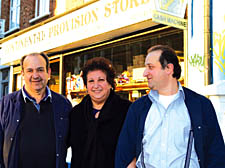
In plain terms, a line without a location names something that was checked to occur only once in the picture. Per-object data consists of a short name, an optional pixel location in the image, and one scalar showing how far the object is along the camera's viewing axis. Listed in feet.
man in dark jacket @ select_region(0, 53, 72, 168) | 8.45
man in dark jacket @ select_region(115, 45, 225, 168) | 6.59
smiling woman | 8.09
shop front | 15.65
